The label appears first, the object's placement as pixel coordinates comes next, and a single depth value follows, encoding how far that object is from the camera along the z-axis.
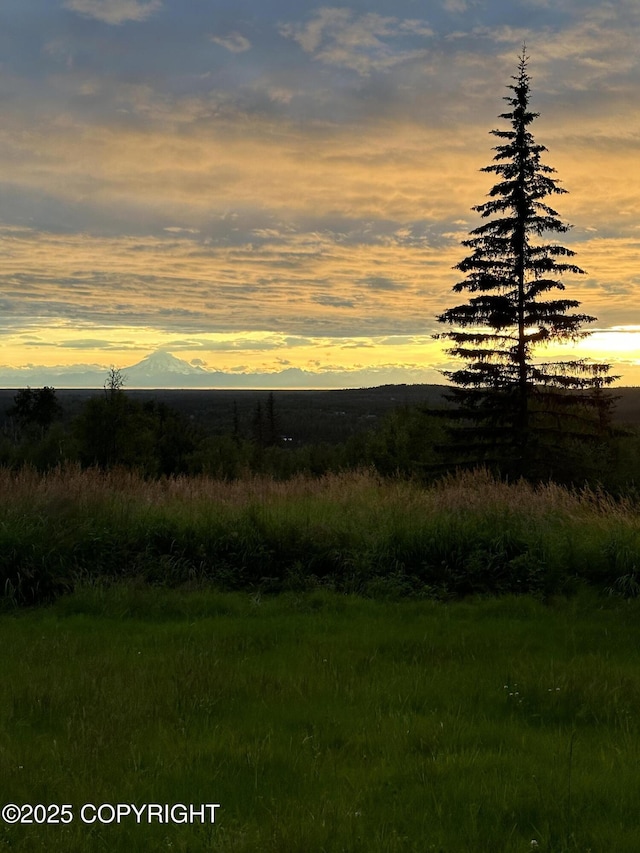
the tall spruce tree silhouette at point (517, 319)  28.70
